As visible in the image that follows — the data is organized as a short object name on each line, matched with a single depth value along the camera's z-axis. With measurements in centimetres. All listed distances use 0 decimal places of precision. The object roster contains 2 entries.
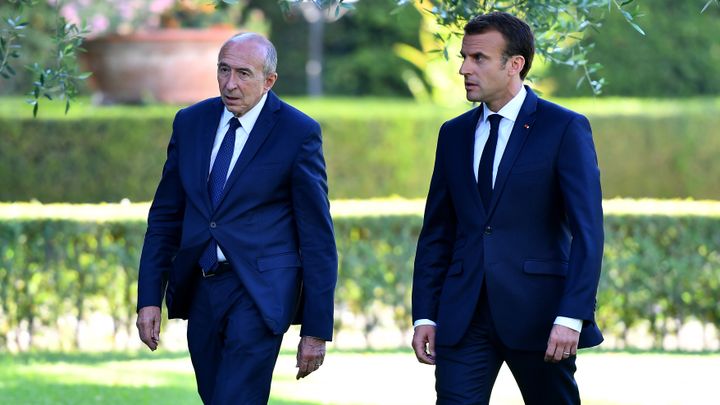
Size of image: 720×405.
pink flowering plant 3512
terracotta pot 3212
